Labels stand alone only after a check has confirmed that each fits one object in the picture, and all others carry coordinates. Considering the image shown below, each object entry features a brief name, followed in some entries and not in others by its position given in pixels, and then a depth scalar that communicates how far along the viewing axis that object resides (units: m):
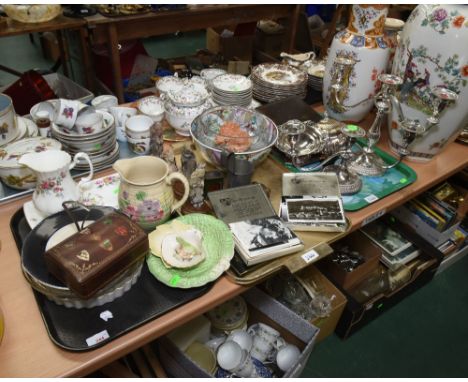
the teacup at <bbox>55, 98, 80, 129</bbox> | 1.07
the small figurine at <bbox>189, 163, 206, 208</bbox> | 0.97
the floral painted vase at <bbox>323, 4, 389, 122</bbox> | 1.26
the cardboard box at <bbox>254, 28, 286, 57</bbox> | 3.12
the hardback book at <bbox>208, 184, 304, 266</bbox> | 0.91
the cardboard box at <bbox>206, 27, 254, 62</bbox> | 2.79
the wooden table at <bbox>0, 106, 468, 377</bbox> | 0.71
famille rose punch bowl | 1.12
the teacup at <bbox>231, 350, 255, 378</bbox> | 1.17
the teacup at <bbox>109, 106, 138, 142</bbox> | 1.25
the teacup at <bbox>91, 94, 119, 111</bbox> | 1.30
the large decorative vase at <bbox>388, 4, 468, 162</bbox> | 1.07
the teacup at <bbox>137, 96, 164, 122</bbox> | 1.30
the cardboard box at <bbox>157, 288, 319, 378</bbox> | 1.05
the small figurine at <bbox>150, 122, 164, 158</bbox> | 1.15
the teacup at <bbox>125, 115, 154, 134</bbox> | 1.22
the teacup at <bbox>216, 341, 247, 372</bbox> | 1.17
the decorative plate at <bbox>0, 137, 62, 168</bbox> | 1.05
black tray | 0.75
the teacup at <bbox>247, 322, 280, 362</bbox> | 1.27
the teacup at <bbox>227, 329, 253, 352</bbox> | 1.24
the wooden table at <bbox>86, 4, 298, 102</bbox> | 1.92
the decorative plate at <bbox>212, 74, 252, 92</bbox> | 1.41
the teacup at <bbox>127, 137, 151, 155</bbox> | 1.20
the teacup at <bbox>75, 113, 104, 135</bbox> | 1.10
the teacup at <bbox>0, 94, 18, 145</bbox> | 1.08
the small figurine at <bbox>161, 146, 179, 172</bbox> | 1.08
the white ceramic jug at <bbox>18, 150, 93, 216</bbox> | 0.89
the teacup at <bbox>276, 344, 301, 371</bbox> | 1.20
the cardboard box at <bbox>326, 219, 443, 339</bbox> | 1.42
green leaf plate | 0.85
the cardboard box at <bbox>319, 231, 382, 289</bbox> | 1.45
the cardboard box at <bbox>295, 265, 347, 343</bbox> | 1.36
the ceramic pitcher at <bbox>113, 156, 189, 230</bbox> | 0.89
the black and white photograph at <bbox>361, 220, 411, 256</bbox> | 1.60
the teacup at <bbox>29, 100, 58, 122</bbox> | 1.21
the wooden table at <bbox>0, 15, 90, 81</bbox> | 1.74
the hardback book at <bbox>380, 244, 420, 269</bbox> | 1.55
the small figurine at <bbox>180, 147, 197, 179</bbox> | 1.05
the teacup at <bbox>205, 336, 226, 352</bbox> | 1.24
